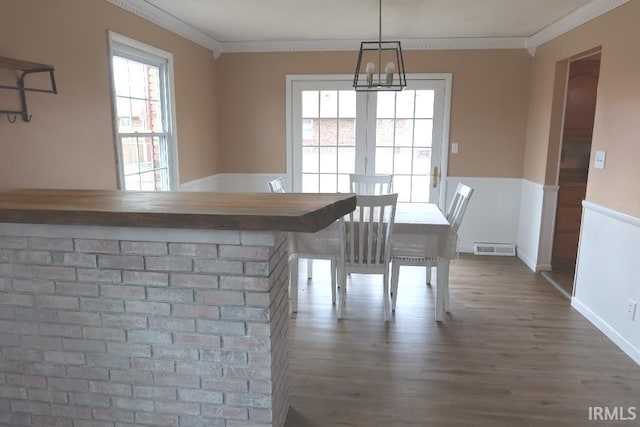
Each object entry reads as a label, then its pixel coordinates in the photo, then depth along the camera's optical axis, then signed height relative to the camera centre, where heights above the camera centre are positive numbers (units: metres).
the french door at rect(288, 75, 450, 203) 4.93 +0.11
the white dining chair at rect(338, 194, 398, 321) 3.11 -0.77
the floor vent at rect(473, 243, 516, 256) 5.00 -1.21
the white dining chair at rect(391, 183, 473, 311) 3.27 -0.88
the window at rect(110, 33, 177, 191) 3.24 +0.21
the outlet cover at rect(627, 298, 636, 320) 2.72 -1.03
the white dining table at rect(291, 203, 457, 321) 3.17 -0.74
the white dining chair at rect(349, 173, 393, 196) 4.29 -0.40
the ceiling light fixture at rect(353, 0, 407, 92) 4.70 +0.94
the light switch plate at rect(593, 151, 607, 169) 3.16 -0.11
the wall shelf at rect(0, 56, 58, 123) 2.15 +0.34
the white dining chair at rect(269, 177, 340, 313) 3.33 -0.83
